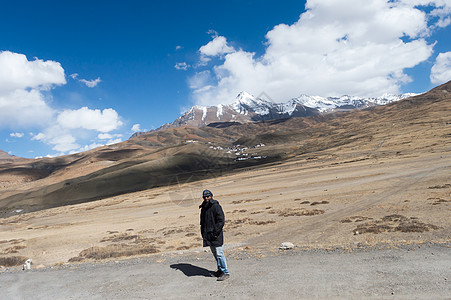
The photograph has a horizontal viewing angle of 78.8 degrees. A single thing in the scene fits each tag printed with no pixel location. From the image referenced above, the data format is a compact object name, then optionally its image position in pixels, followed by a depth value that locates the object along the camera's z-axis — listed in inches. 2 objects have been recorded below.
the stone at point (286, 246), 537.6
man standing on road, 380.5
